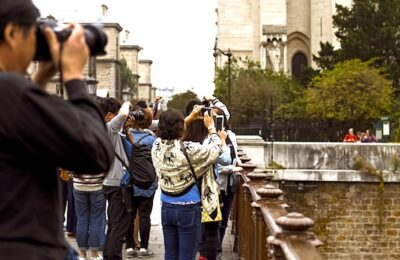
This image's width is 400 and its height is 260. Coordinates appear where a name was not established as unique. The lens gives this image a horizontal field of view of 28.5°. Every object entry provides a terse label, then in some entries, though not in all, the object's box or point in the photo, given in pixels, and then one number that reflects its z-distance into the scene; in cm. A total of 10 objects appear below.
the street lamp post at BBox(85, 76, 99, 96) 1592
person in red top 3129
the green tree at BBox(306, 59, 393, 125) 4194
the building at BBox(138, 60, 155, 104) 14482
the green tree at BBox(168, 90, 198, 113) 9006
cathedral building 6031
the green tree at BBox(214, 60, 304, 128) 4669
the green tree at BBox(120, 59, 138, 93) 11568
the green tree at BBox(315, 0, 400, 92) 4912
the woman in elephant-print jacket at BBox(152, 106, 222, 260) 713
